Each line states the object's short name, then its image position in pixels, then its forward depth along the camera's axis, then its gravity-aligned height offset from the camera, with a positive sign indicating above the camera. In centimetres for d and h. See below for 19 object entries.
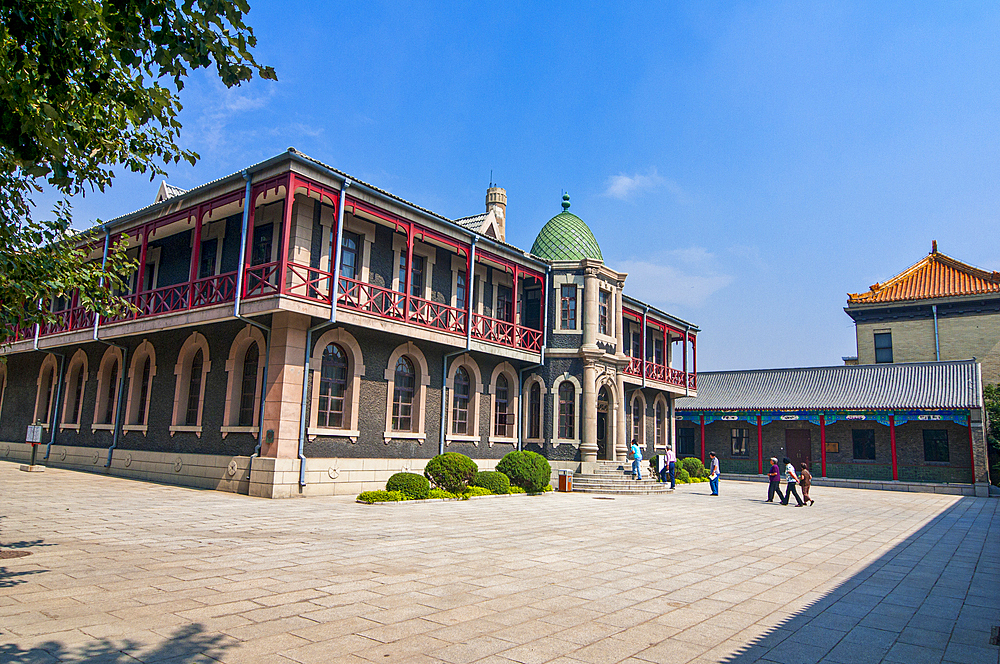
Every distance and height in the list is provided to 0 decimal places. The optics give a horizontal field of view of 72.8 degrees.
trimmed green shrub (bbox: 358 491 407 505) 1595 -159
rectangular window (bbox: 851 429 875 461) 3425 +2
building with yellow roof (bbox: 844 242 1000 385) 4006 +803
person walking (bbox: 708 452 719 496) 2411 -128
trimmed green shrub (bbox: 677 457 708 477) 3103 -123
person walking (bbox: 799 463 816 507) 2130 -126
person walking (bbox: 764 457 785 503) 2148 -124
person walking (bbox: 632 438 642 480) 2522 -98
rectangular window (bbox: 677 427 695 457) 4091 -13
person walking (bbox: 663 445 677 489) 2592 -101
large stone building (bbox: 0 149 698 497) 1714 +244
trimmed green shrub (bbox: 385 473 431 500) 1680 -135
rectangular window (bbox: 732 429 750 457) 3872 -3
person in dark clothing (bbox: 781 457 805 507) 2105 -123
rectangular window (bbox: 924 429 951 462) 3222 +9
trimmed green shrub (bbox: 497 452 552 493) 2067 -110
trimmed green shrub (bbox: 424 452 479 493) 1820 -107
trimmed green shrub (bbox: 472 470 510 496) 1955 -140
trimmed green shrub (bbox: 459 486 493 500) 1836 -166
